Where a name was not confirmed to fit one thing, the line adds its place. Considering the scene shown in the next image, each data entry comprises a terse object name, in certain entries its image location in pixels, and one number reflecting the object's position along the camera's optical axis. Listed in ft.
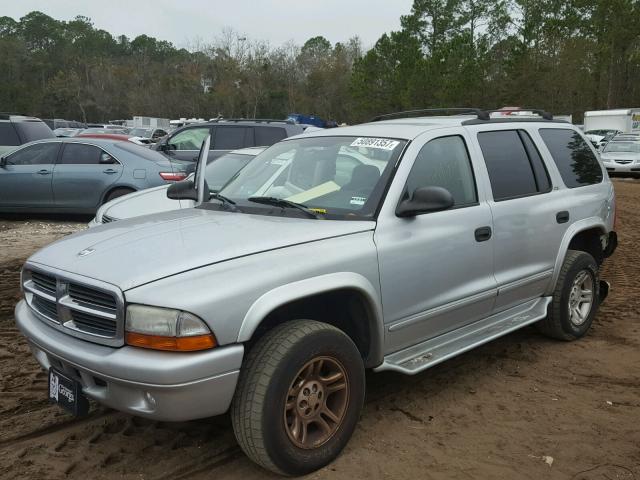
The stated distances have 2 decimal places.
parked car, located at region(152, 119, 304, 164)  39.91
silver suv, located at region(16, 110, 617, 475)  9.20
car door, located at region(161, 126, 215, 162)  41.79
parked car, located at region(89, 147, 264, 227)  22.56
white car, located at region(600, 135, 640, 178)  70.44
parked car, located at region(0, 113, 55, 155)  42.63
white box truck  121.90
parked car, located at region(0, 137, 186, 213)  34.04
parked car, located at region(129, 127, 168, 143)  109.40
